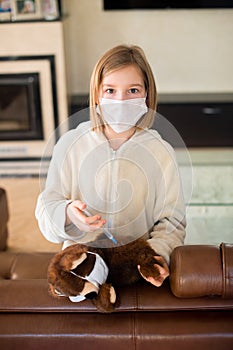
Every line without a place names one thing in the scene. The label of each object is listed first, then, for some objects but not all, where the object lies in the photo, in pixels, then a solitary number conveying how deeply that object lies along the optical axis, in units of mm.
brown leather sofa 1121
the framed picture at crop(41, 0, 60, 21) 3436
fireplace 3469
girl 1284
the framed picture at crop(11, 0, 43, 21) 3414
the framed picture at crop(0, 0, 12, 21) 3439
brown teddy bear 1141
